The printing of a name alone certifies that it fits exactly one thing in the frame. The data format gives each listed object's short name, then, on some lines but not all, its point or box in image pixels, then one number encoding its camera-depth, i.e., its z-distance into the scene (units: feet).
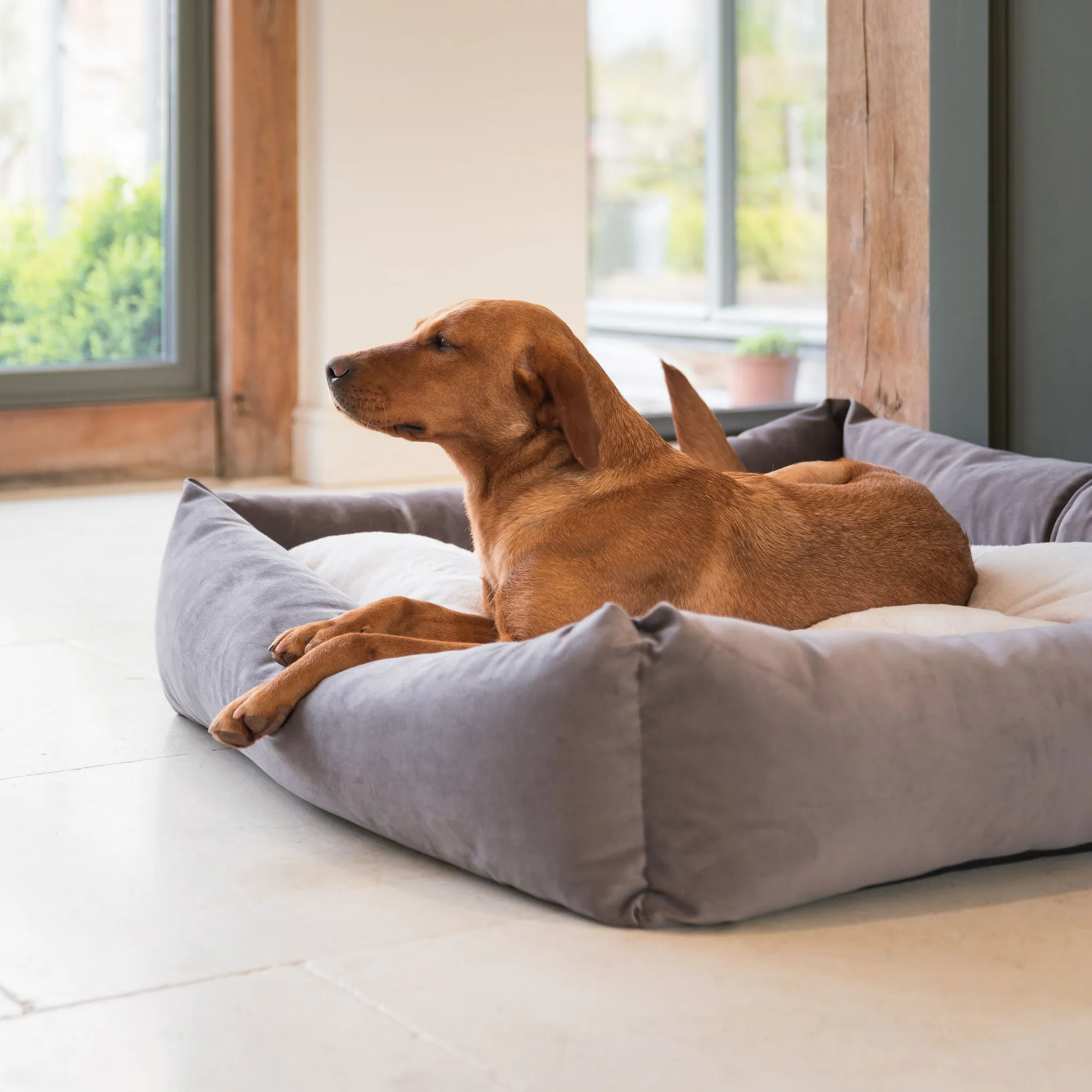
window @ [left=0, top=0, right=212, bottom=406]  18.76
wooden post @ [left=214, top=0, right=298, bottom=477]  18.86
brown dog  7.36
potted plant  26.27
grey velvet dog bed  5.68
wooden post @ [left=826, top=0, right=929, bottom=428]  12.52
